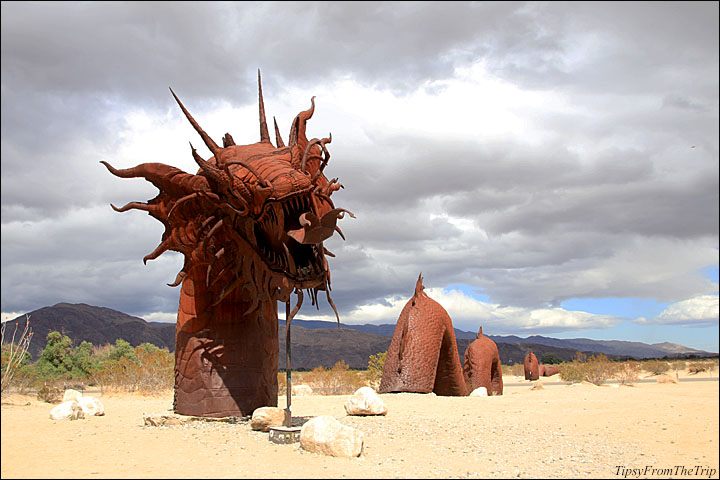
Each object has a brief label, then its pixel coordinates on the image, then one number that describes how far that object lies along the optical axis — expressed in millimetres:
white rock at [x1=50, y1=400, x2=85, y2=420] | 6840
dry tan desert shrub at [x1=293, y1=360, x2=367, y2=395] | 19219
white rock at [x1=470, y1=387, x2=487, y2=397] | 13320
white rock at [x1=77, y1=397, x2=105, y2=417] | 7457
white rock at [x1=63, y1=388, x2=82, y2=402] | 9433
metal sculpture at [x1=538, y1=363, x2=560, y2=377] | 39938
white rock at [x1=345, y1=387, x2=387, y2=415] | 7945
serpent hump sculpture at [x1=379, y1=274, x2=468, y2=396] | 11062
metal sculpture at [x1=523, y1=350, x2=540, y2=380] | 30719
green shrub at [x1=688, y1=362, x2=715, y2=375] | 36303
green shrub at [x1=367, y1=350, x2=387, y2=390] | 19844
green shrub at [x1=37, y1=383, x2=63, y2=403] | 13214
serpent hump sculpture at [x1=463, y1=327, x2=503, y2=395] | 15180
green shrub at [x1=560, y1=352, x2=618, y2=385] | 24784
